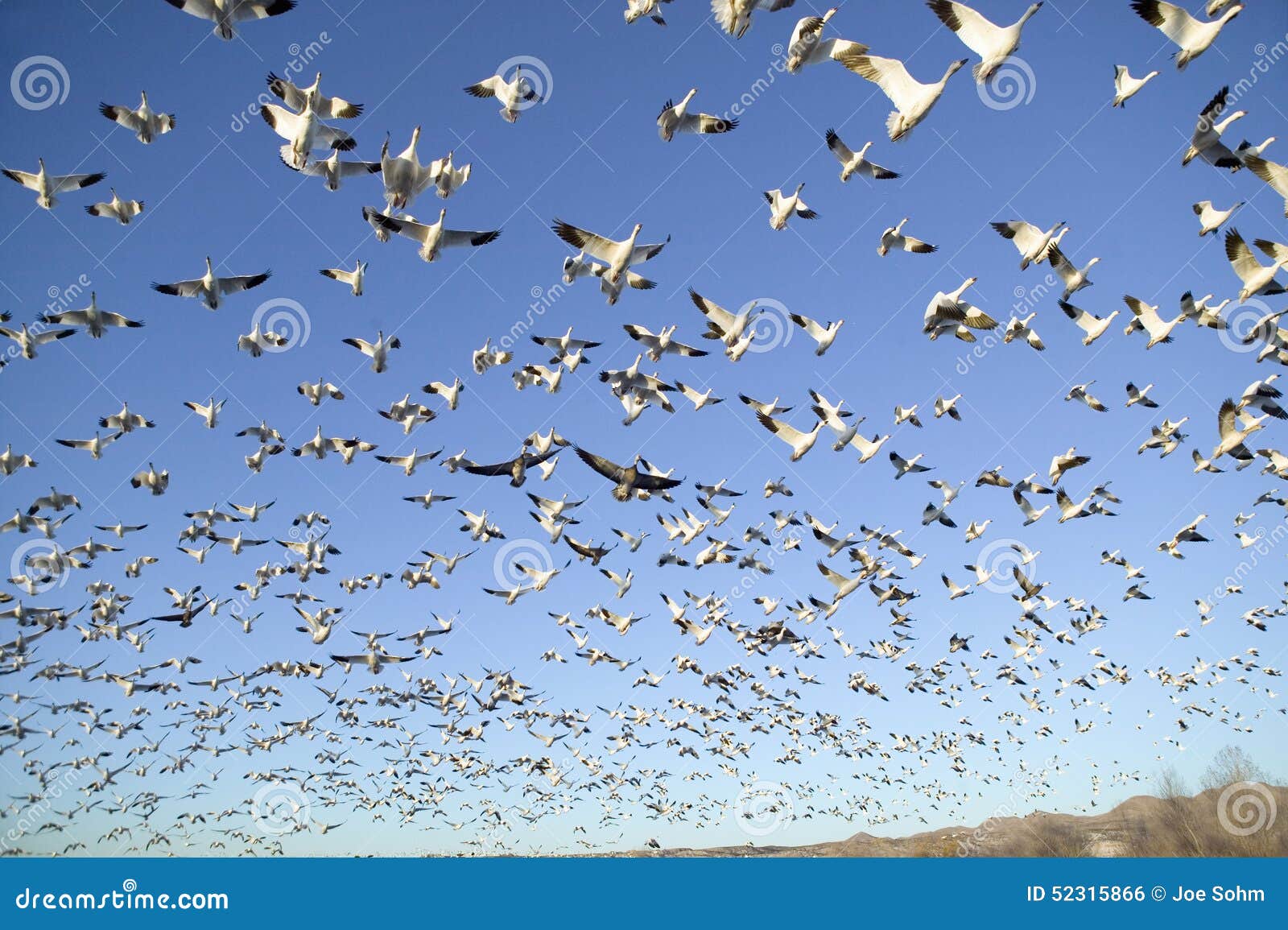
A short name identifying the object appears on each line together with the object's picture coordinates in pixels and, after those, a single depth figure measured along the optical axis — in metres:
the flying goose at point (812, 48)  15.09
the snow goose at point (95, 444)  24.36
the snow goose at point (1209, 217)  16.49
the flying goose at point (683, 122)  17.80
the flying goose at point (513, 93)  18.53
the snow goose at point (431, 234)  18.03
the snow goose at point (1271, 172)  14.17
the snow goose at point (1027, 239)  17.36
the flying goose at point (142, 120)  17.48
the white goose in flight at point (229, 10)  14.26
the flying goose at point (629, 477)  17.28
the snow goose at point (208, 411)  25.00
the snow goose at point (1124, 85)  15.23
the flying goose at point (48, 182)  18.03
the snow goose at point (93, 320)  20.56
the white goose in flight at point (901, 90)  14.55
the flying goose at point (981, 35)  13.47
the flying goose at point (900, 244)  20.59
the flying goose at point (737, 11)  13.96
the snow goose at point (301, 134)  16.22
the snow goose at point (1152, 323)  19.33
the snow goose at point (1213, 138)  13.87
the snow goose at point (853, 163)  19.12
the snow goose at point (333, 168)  17.05
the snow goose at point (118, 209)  19.44
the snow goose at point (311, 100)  15.83
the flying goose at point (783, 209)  19.66
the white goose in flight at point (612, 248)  18.73
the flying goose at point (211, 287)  19.91
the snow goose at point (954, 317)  19.56
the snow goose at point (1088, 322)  20.02
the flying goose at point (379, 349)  22.79
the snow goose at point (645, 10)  14.58
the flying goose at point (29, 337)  20.95
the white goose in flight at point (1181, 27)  13.27
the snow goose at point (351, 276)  20.81
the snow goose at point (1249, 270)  15.92
